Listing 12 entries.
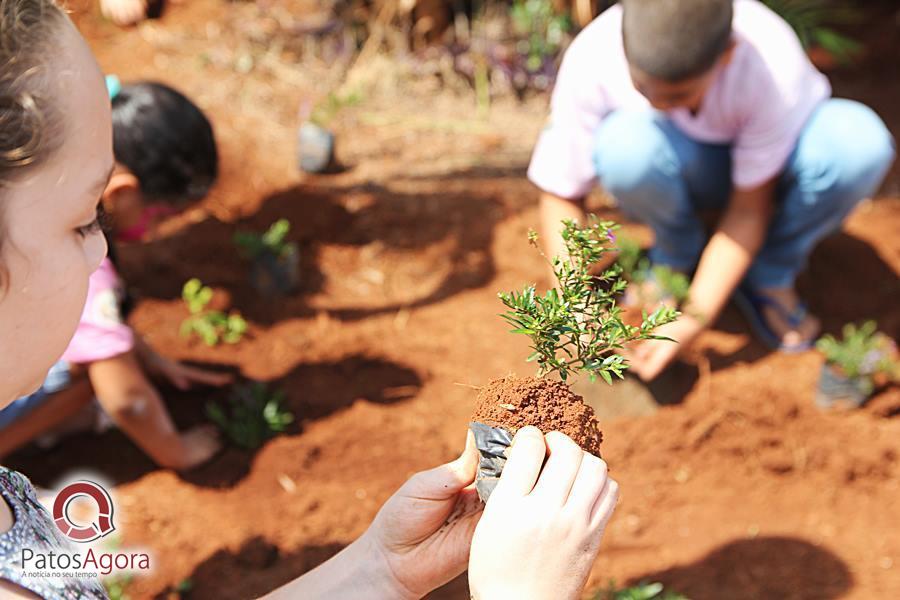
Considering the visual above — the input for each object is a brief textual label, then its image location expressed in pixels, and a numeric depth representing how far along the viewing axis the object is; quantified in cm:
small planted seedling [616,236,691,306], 296
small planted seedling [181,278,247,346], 324
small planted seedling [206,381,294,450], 283
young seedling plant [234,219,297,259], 337
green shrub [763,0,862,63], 455
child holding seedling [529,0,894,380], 277
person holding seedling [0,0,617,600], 114
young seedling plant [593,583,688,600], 221
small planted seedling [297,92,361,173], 399
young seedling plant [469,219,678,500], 144
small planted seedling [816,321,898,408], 289
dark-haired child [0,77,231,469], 259
